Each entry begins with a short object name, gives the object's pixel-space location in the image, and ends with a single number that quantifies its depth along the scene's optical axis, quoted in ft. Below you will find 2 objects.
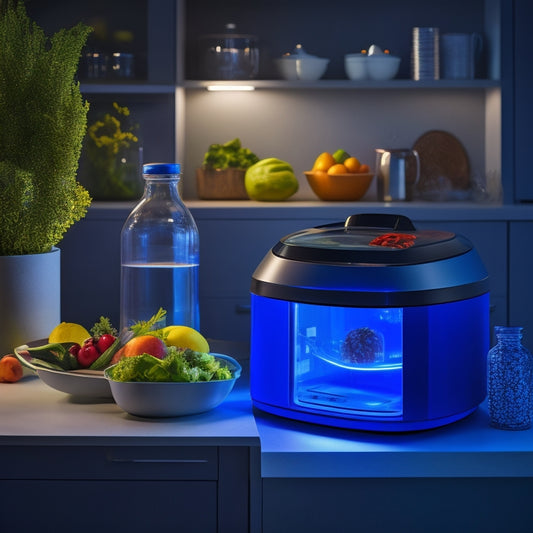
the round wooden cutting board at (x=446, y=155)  11.44
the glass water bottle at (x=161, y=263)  5.22
